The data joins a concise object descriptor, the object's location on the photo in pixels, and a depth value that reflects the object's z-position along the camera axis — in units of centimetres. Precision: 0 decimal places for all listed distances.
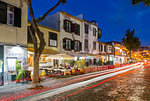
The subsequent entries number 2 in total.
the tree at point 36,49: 888
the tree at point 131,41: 4531
